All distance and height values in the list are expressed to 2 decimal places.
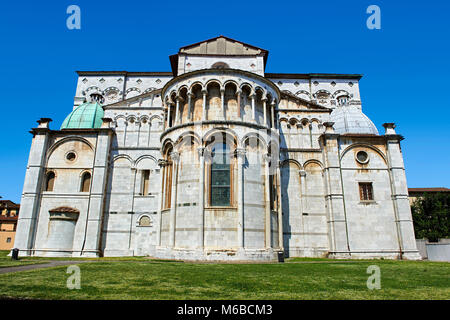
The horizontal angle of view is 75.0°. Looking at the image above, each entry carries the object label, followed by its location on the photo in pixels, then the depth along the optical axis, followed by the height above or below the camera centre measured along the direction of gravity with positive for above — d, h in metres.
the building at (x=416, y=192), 48.25 +8.38
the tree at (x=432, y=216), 38.69 +3.72
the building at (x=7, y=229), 44.81 +2.15
